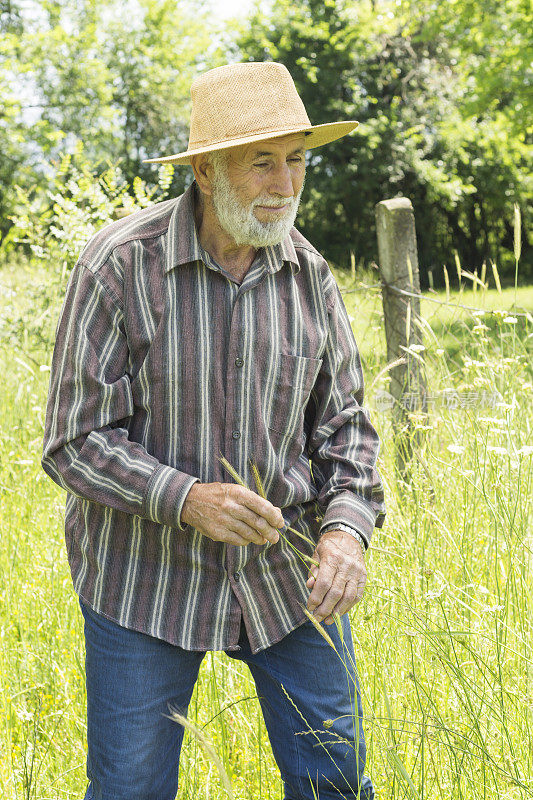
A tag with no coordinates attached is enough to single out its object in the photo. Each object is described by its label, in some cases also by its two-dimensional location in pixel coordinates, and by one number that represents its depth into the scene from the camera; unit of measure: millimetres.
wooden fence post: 5188
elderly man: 3417
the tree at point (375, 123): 24718
